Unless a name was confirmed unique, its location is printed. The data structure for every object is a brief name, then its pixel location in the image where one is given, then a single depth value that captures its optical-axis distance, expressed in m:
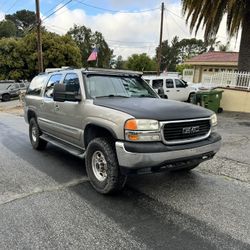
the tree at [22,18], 88.69
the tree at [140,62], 48.06
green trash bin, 12.94
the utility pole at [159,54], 25.77
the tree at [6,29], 63.84
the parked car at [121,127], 3.71
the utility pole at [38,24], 19.88
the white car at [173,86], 15.43
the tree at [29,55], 32.03
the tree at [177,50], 84.50
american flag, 18.84
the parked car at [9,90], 27.26
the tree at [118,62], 69.55
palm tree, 13.36
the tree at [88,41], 57.56
